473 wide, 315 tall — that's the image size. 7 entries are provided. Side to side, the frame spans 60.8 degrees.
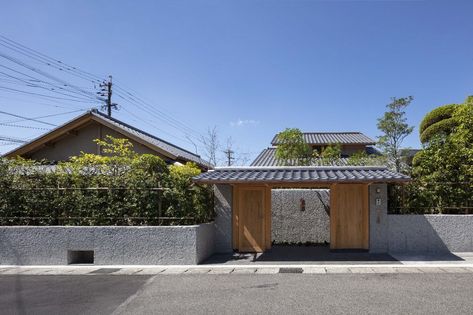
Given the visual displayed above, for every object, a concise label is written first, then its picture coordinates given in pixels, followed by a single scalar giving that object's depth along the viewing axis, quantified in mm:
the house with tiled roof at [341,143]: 23391
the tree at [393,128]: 17375
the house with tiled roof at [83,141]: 17062
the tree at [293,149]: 15883
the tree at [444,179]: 10844
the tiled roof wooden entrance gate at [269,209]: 10867
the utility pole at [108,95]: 28262
